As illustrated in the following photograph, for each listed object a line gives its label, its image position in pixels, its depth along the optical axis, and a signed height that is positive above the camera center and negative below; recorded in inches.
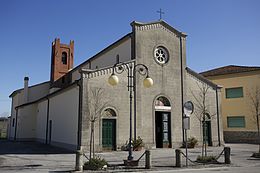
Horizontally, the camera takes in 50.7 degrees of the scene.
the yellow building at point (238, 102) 1327.5 +104.0
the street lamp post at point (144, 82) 561.8 +87.6
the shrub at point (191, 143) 1025.5 -75.9
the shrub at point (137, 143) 892.0 -68.4
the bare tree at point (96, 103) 833.5 +58.5
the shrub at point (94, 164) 514.6 -78.4
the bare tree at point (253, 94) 1297.4 +133.4
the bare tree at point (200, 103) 1089.6 +78.5
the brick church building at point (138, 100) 852.0 +78.2
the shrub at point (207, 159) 618.2 -82.1
